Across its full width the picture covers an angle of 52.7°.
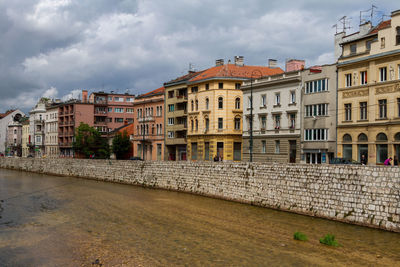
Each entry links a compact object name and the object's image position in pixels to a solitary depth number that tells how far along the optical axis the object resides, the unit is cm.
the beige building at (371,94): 4044
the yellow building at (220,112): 6488
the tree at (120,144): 8619
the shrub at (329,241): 1989
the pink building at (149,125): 7919
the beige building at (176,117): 7381
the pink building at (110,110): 10856
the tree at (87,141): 9394
